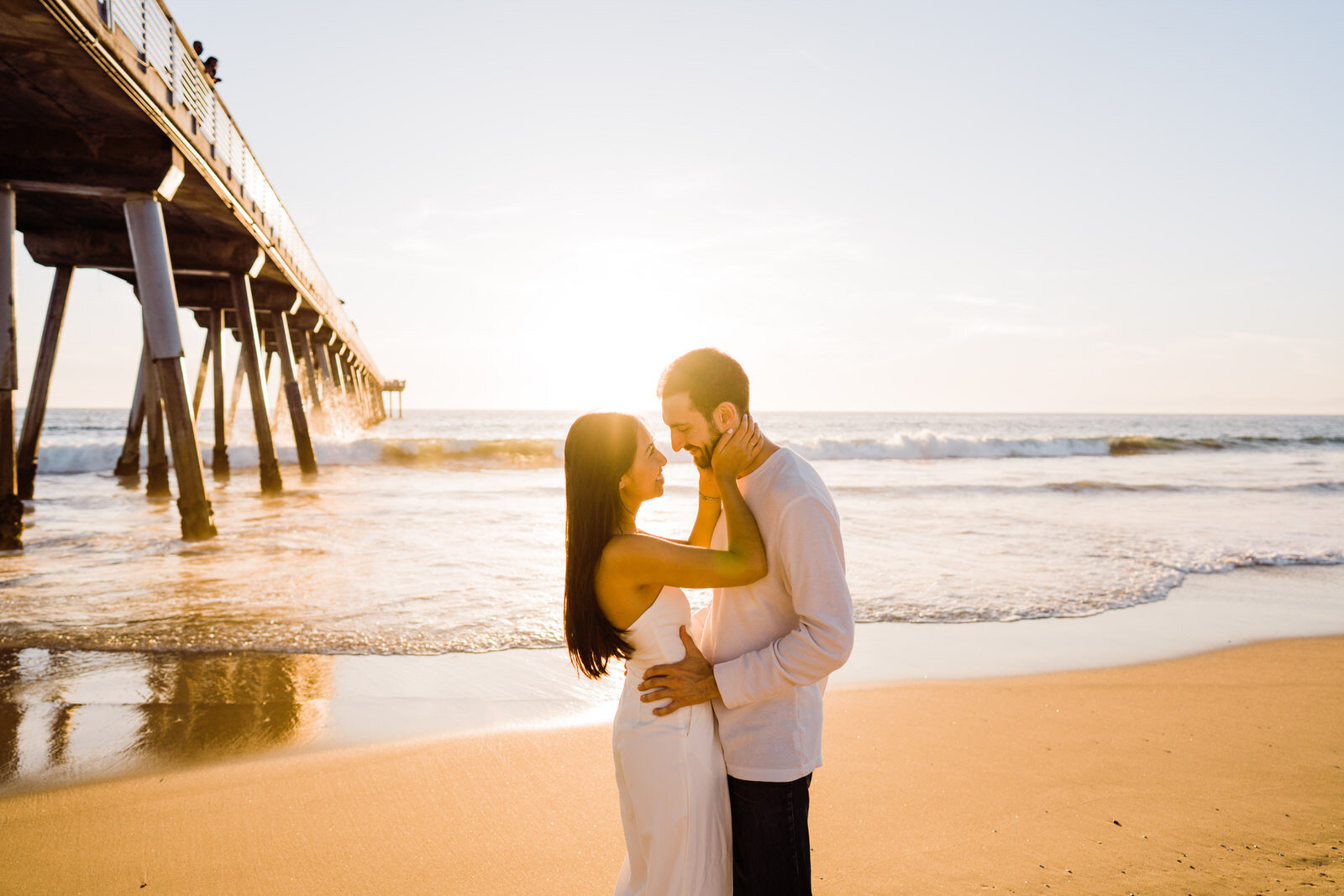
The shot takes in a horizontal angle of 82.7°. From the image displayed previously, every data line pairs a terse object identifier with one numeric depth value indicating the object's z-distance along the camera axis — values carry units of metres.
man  1.80
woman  1.87
